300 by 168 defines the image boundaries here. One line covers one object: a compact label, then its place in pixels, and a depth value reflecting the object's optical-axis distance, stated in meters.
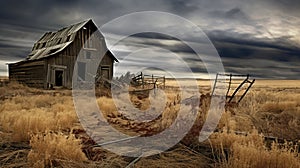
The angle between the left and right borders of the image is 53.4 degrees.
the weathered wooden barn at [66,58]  24.98
